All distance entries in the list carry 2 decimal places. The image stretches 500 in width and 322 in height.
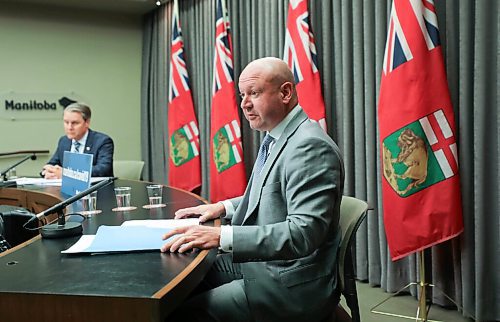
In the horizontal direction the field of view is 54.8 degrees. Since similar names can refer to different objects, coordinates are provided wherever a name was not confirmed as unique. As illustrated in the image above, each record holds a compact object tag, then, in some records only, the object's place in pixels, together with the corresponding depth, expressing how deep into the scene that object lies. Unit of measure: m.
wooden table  1.01
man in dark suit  3.41
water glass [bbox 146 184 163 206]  2.15
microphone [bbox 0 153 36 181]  3.19
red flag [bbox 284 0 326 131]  3.34
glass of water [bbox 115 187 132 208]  2.05
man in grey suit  1.33
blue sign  2.35
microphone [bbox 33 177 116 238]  1.55
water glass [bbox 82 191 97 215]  2.02
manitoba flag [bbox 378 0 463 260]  2.46
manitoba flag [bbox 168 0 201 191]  4.95
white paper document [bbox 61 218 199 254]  1.36
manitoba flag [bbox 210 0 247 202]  4.13
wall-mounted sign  5.54
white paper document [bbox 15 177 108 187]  3.14
